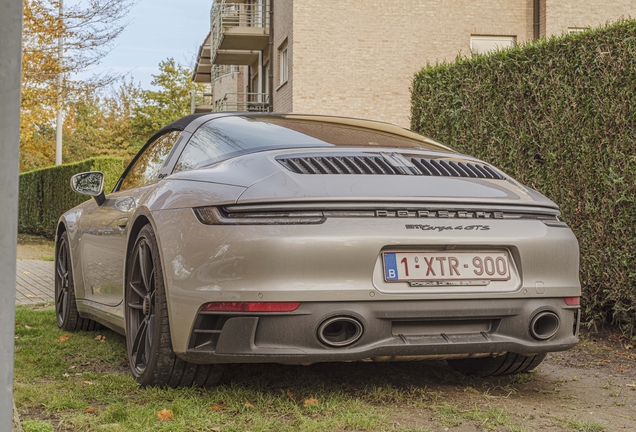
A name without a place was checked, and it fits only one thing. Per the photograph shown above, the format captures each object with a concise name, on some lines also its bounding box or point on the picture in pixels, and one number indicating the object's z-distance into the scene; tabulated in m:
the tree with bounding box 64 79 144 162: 49.00
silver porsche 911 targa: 3.25
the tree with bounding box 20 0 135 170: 18.97
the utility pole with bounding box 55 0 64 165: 19.32
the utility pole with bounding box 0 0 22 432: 2.21
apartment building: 18.72
